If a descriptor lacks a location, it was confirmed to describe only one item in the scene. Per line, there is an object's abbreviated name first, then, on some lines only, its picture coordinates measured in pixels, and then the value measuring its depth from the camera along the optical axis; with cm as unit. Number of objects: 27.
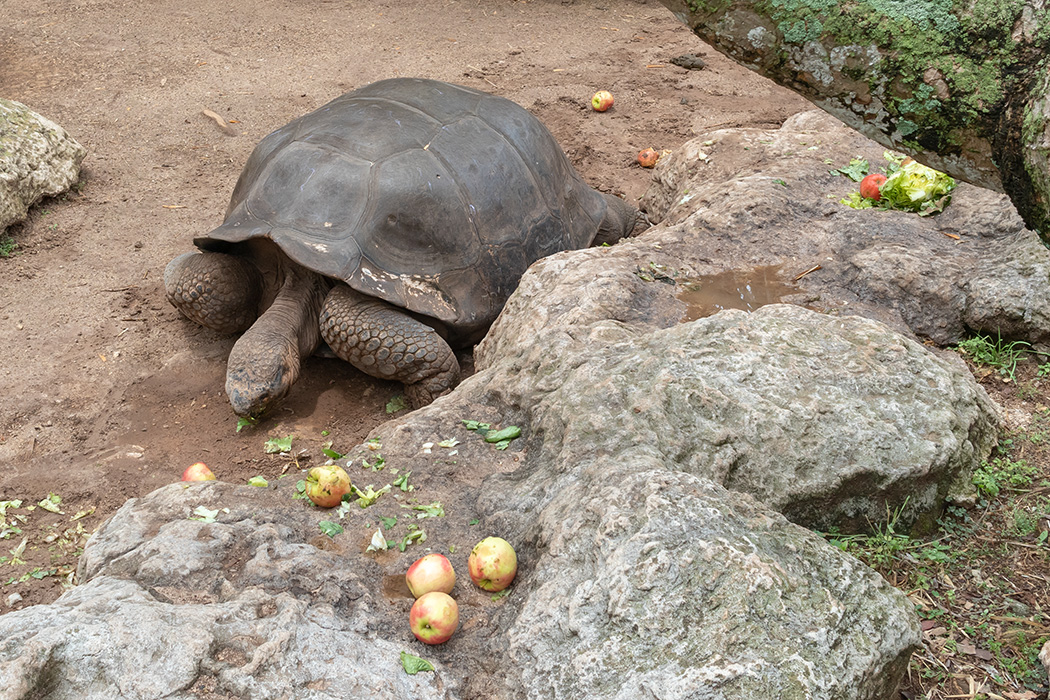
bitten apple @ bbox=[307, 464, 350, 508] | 254
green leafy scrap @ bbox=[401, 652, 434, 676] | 195
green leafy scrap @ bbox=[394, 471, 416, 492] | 269
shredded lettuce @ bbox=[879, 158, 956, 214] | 420
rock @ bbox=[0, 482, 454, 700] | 172
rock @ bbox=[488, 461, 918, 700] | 181
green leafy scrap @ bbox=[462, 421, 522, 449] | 289
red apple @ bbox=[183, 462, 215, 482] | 327
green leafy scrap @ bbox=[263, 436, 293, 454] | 411
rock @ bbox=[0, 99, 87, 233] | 566
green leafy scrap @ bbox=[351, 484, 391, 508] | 261
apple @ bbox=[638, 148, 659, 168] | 693
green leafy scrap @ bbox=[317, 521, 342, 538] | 246
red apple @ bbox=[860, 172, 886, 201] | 437
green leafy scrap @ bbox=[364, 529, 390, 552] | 240
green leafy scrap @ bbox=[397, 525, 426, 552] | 244
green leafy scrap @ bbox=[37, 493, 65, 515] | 366
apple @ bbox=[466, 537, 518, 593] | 221
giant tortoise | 431
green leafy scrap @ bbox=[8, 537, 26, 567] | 338
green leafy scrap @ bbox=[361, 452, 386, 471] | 279
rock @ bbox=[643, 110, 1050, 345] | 363
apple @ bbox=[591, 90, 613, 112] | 785
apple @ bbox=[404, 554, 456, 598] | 217
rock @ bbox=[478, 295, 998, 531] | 255
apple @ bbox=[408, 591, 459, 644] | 201
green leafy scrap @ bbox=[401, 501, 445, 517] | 257
